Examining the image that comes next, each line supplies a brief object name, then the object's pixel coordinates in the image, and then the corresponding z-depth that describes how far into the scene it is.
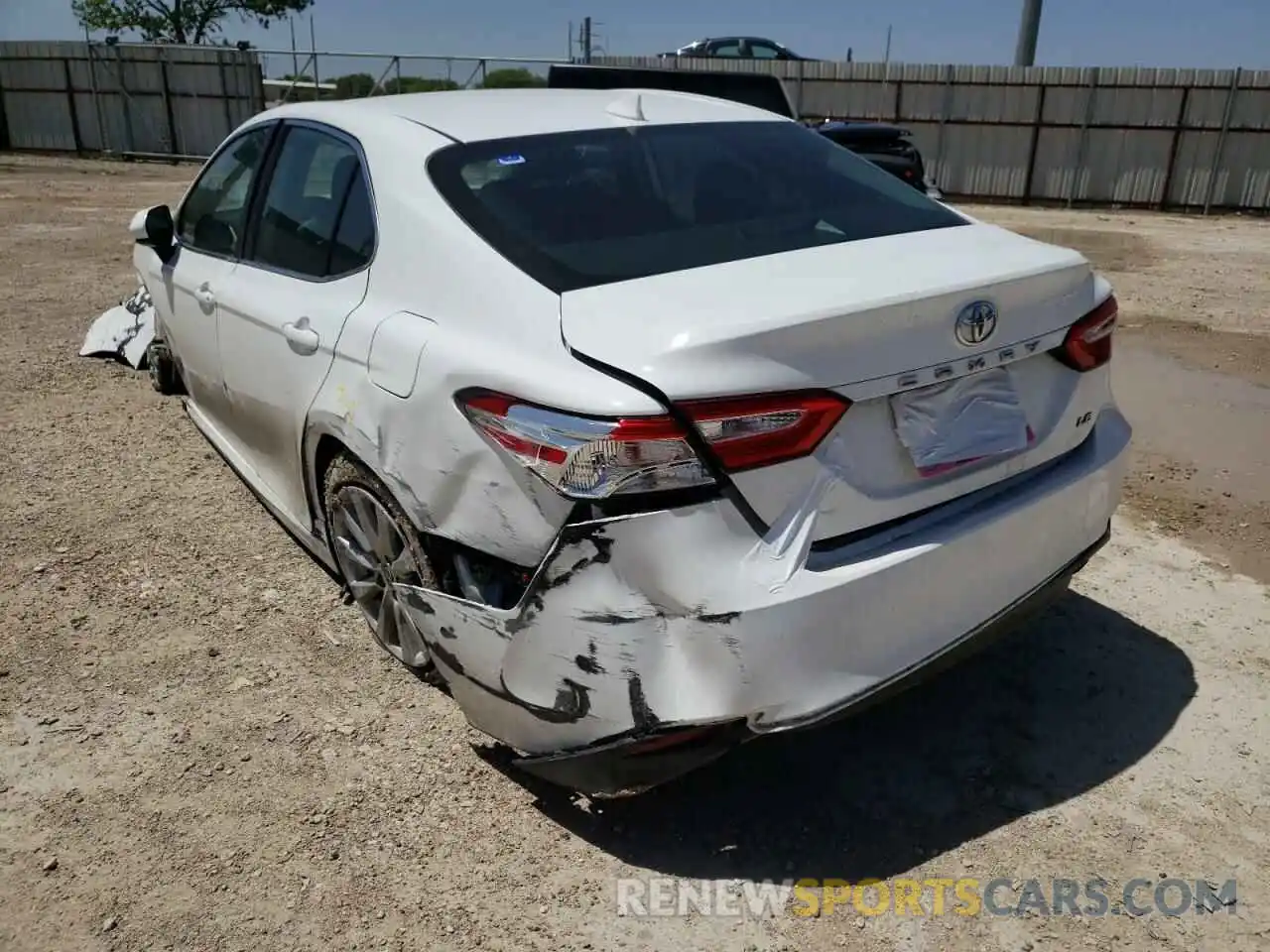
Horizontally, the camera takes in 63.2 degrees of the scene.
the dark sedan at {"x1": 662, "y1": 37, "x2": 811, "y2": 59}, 21.31
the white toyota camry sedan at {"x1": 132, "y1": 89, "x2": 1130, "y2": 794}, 2.04
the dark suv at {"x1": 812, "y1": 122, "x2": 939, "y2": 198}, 11.44
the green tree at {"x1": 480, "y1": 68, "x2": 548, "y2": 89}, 21.50
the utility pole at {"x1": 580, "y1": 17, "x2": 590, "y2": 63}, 29.19
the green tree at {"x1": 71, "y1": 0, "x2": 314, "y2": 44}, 37.78
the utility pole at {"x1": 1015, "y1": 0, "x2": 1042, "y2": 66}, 21.08
